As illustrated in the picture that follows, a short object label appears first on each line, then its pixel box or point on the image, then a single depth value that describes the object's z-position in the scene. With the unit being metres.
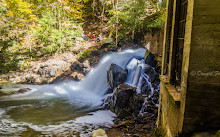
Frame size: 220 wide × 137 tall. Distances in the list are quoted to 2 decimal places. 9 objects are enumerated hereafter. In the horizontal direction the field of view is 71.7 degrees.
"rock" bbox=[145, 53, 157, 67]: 11.46
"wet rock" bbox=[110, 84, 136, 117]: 8.90
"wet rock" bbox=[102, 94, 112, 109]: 10.00
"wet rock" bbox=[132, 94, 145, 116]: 8.70
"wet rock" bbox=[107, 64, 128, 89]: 11.34
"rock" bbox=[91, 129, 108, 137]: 6.59
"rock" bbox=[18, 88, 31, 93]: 13.19
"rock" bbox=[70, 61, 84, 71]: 16.58
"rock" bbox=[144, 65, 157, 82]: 10.58
